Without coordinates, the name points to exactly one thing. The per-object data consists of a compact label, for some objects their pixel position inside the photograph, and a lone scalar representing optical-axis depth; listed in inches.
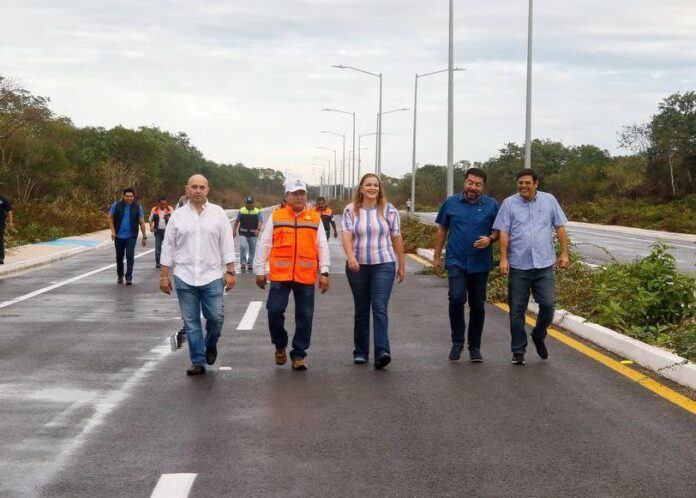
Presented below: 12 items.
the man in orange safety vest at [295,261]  373.7
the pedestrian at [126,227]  763.4
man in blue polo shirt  394.0
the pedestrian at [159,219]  936.3
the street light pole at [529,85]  989.8
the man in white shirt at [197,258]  370.3
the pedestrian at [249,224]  879.7
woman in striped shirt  383.2
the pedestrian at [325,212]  1073.0
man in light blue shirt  390.0
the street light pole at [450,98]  1205.7
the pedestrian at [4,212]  886.6
